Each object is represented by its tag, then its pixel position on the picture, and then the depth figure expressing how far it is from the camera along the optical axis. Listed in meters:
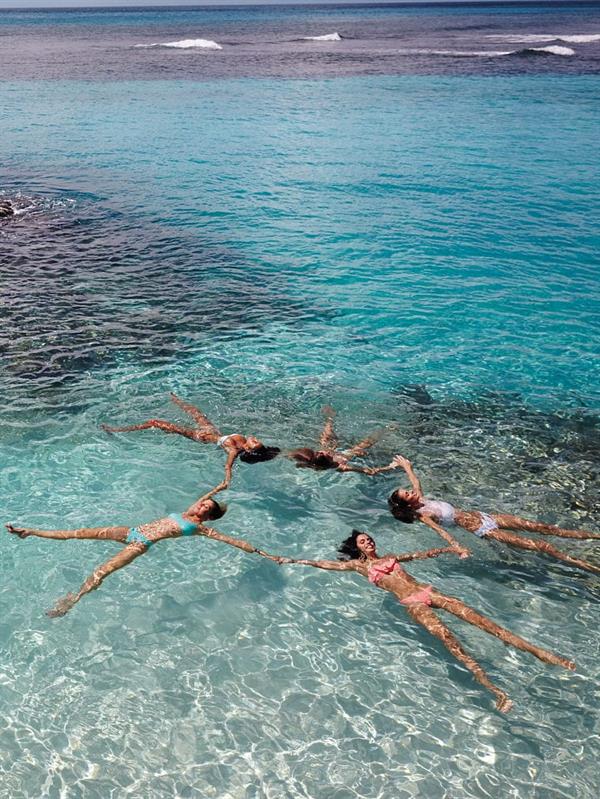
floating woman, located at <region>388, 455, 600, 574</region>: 10.20
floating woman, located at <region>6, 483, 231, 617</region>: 9.61
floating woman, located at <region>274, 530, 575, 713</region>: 8.27
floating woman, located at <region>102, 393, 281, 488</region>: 12.06
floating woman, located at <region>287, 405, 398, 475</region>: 11.83
